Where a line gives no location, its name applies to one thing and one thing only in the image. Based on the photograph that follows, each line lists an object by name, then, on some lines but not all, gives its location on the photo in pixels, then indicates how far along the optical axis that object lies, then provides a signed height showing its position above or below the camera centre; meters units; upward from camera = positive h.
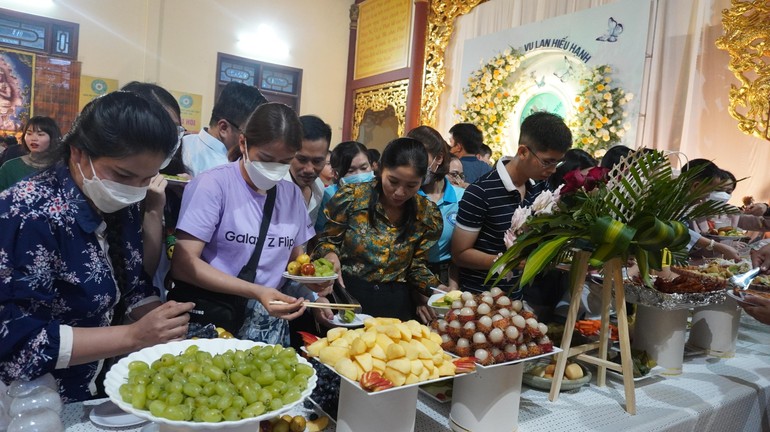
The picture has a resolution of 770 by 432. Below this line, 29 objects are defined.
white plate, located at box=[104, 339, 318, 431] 0.80 -0.33
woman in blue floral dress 1.04 -0.17
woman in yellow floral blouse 1.99 -0.14
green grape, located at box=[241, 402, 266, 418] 0.84 -0.35
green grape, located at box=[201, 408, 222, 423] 0.81 -0.34
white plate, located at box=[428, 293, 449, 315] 1.59 -0.30
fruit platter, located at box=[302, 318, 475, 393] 0.99 -0.30
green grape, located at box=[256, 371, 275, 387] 0.92 -0.32
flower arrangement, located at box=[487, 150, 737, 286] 1.33 +0.00
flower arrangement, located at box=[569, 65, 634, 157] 4.72 +0.90
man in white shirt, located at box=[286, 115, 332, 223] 2.20 +0.16
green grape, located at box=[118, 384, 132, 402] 0.84 -0.33
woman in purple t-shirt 1.51 -0.10
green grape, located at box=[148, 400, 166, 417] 0.81 -0.34
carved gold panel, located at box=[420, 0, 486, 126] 7.03 +1.97
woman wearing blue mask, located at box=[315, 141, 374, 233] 2.92 +0.17
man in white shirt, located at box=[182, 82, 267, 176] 2.27 +0.23
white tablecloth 1.27 -0.48
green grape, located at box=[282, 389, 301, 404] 0.89 -0.34
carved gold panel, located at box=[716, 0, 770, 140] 4.02 +1.28
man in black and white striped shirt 1.97 +0.05
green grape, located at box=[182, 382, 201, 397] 0.85 -0.32
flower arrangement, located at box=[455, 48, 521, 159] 5.92 +1.22
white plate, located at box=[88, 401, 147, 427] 1.07 -0.48
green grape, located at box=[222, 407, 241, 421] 0.83 -0.35
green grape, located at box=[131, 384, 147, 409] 0.82 -0.33
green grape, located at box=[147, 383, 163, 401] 0.84 -0.33
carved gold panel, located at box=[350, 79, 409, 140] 7.46 +1.43
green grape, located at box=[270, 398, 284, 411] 0.88 -0.35
